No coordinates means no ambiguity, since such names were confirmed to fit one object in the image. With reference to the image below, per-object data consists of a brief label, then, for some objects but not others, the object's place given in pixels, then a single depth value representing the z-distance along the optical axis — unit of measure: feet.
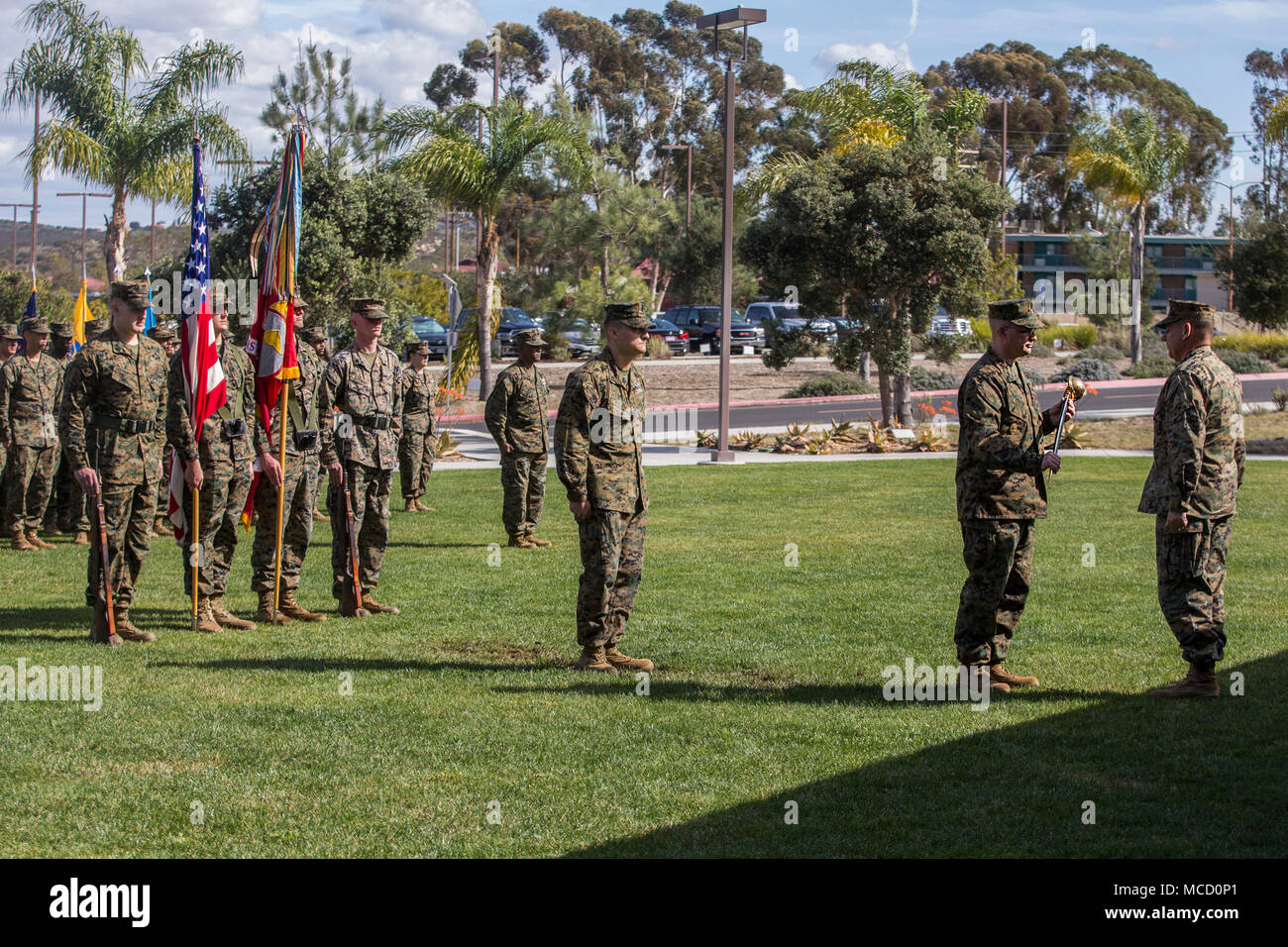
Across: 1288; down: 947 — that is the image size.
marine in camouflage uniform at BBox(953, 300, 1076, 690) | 24.77
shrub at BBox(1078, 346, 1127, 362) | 160.66
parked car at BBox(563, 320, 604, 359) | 144.46
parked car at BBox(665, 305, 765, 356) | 171.42
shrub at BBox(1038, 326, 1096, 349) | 178.19
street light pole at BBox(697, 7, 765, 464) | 68.44
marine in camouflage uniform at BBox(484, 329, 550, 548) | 45.37
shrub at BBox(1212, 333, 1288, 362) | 165.99
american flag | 31.27
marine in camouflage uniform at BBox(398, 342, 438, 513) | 51.72
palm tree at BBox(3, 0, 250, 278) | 89.20
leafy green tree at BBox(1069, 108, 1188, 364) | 138.31
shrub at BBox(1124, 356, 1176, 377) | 143.13
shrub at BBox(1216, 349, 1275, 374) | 147.84
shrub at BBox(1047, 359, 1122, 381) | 141.49
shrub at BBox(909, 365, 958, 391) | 132.57
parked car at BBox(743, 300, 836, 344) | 88.69
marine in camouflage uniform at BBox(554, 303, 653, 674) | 26.86
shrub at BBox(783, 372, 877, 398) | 126.31
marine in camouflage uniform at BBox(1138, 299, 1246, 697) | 24.44
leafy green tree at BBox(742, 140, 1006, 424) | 78.84
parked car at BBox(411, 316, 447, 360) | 147.95
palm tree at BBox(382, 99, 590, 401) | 92.68
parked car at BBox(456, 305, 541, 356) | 156.82
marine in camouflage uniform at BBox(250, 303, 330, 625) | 33.09
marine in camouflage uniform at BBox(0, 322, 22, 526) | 47.19
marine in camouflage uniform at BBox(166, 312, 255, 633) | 31.45
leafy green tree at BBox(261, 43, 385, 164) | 159.74
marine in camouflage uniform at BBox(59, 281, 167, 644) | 30.30
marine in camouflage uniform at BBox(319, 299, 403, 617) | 33.45
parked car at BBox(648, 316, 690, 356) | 169.99
